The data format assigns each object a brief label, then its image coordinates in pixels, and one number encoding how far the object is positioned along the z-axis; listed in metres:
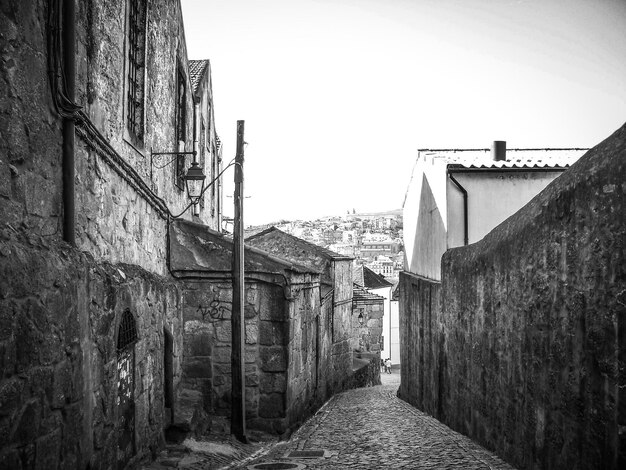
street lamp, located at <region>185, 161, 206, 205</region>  9.94
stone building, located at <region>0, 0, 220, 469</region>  3.91
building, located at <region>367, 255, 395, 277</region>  97.50
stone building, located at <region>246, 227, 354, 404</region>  19.56
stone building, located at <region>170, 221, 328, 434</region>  10.20
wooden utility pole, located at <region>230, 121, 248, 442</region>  9.86
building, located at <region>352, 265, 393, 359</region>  31.53
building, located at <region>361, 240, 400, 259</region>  119.89
